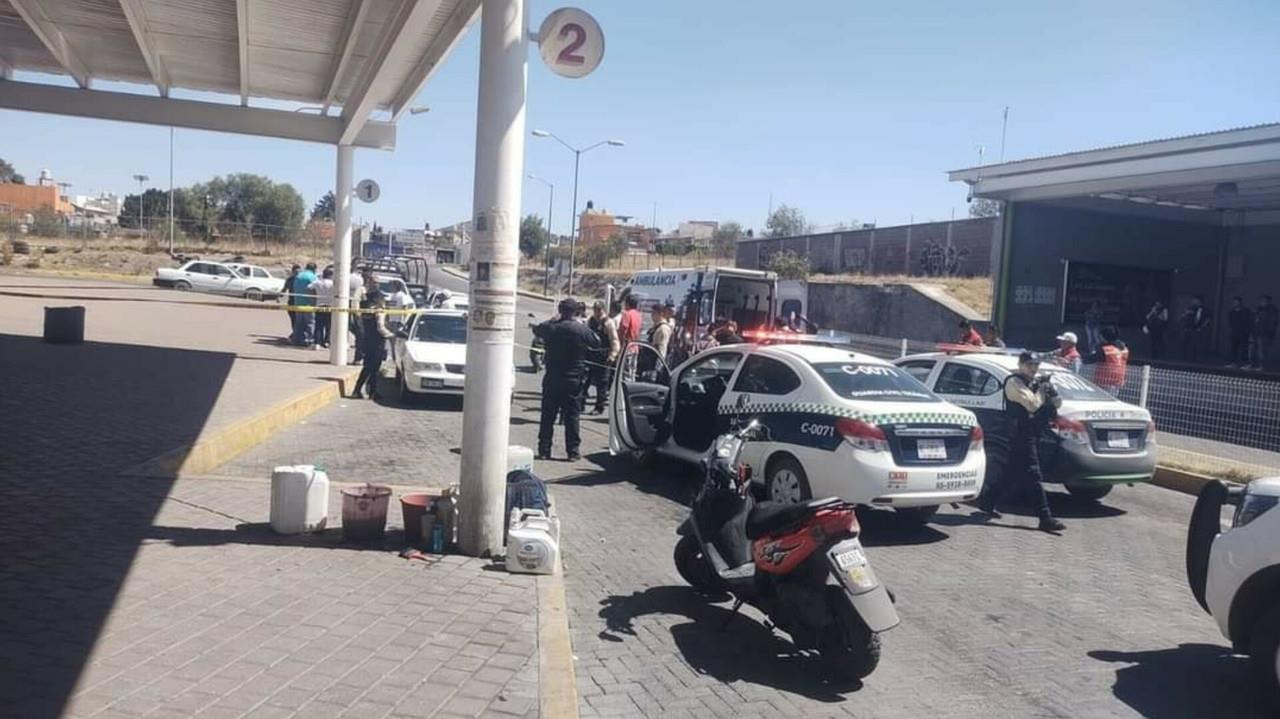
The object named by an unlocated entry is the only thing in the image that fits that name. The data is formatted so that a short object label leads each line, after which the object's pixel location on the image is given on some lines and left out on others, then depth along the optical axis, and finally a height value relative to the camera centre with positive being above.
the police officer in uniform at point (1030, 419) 9.50 -1.01
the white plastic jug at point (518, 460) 7.41 -1.32
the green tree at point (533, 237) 97.12 +4.89
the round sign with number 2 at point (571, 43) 6.82 +1.71
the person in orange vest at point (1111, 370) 15.82 -0.80
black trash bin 17.03 -1.15
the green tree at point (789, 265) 44.64 +1.67
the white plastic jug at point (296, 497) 6.69 -1.54
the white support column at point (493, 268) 6.49 +0.11
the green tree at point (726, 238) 77.94 +5.78
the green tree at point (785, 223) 87.88 +7.00
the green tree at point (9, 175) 107.94 +8.99
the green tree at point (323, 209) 108.06 +7.45
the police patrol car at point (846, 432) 8.12 -1.09
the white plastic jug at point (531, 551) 6.30 -1.69
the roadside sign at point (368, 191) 18.25 +1.58
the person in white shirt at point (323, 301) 20.98 -0.59
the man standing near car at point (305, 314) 21.45 -0.90
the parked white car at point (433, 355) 14.76 -1.14
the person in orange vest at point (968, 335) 16.45 -0.39
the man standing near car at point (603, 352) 15.08 -0.93
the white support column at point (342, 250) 17.42 +0.45
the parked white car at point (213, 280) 41.59 -0.52
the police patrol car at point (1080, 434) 10.25 -1.22
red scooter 5.19 -1.49
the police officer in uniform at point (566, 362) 10.56 -0.80
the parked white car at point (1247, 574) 5.07 -1.34
